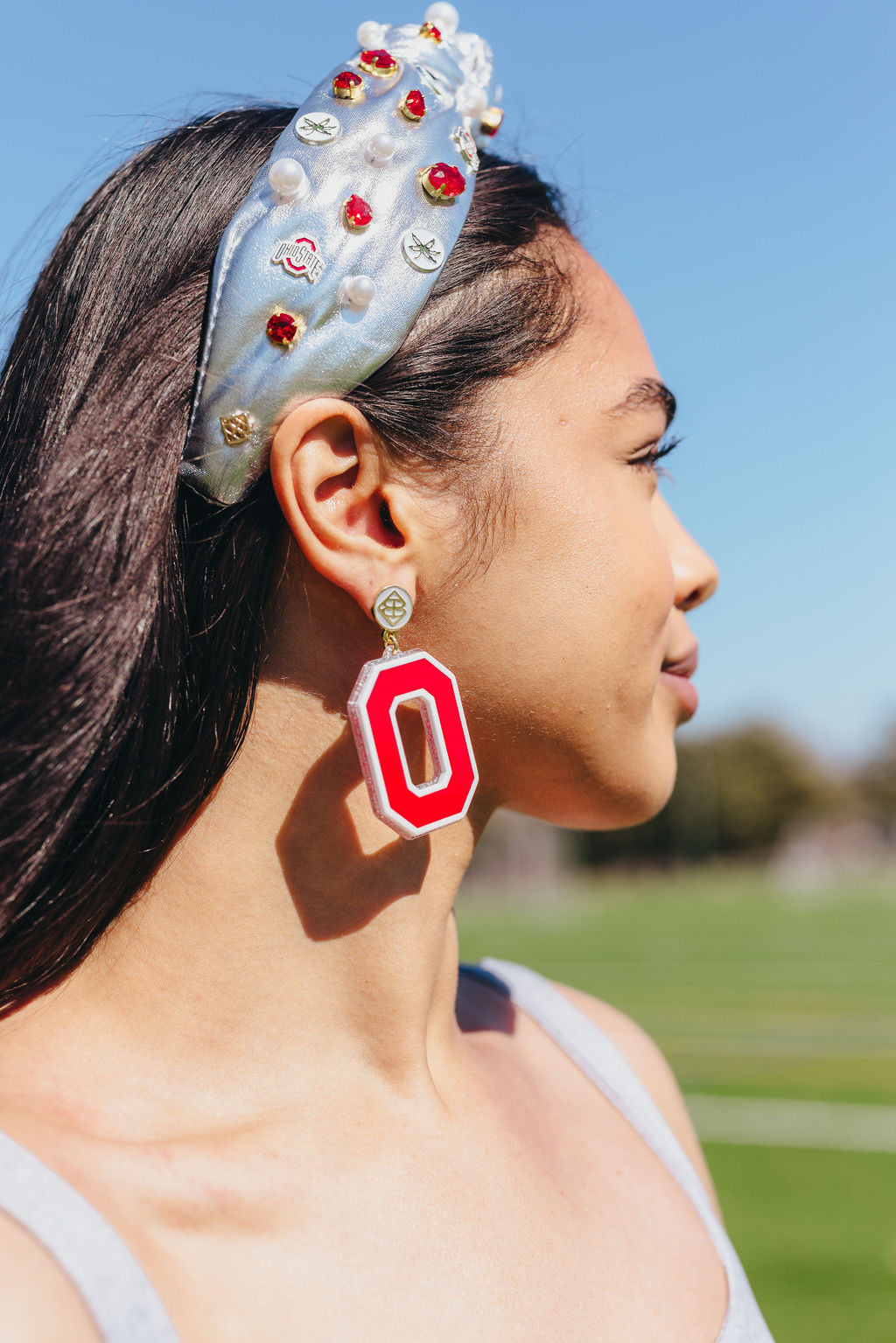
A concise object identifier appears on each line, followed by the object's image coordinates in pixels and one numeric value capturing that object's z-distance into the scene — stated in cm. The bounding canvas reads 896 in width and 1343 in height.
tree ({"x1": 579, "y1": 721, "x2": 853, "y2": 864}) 4988
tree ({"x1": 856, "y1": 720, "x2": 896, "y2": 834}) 5856
